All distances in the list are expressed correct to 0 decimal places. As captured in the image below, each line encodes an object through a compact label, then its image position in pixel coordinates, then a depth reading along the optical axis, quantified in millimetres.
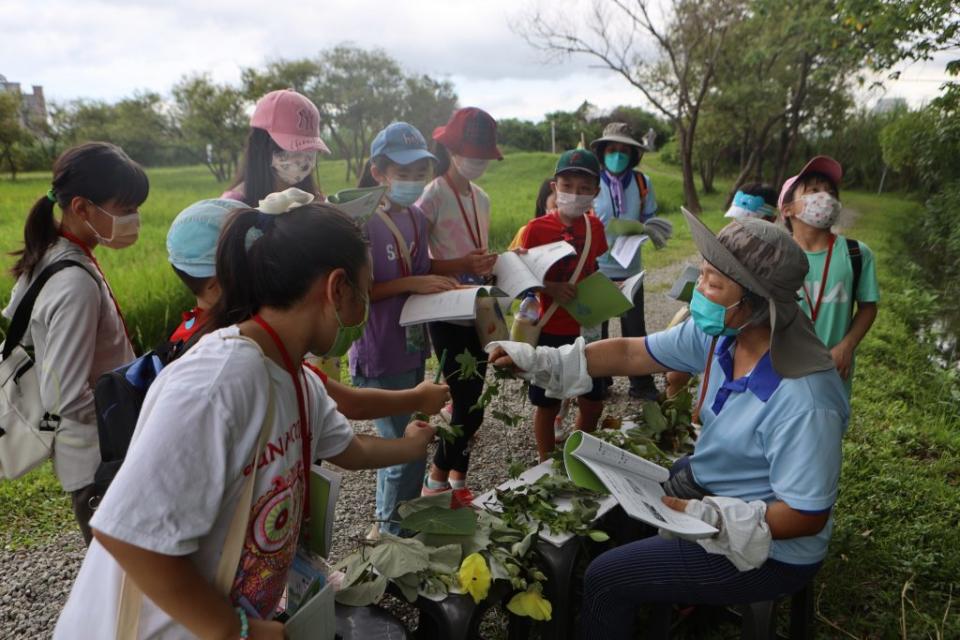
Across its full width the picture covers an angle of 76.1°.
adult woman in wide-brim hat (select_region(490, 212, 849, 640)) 1566
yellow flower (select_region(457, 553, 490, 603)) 1570
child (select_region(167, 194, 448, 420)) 1651
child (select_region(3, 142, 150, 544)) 1858
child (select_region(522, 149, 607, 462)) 3270
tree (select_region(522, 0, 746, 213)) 15734
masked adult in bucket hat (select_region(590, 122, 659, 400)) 4375
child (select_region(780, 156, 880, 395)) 2834
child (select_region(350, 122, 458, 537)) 2566
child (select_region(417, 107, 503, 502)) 2891
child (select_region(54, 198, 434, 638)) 932
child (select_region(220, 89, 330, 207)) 2504
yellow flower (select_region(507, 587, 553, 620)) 1631
